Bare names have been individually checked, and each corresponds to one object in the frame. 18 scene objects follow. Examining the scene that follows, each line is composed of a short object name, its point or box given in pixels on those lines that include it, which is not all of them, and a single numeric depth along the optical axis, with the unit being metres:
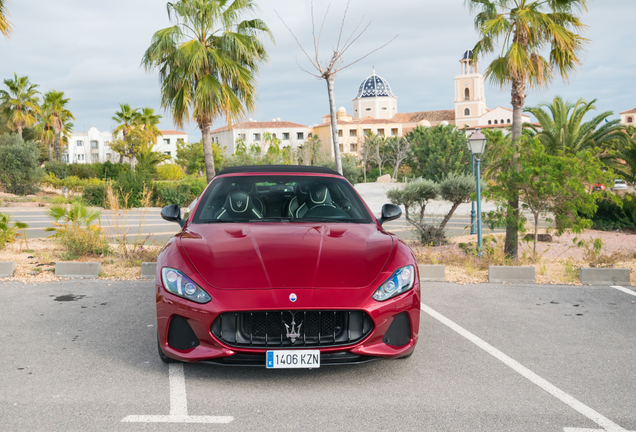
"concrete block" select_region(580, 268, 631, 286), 7.20
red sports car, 3.40
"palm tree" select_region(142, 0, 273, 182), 16.27
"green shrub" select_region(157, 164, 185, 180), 52.17
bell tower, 120.00
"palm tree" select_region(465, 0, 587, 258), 11.82
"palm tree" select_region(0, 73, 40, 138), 44.47
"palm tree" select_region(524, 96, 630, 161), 23.75
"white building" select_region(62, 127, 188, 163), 113.25
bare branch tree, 12.12
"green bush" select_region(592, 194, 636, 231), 24.27
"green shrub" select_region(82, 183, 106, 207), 28.30
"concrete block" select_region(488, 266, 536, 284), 7.43
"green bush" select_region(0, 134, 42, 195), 29.86
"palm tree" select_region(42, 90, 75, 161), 46.94
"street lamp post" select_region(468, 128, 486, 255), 15.33
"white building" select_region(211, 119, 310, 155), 107.75
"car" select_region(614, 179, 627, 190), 54.31
